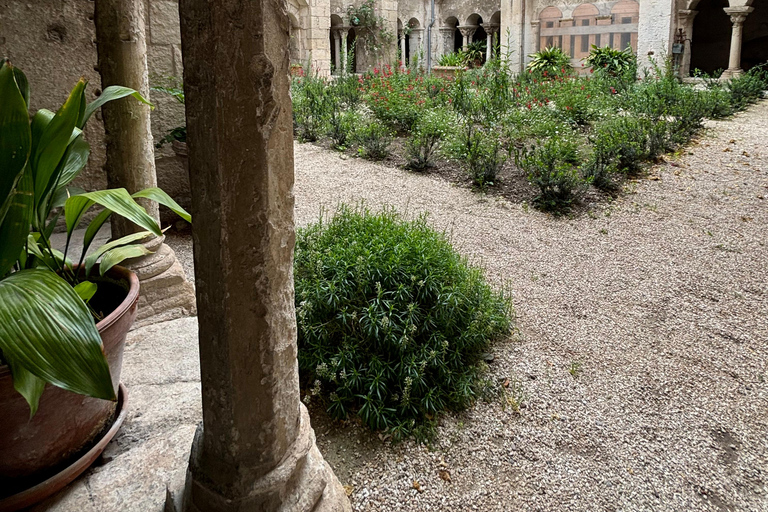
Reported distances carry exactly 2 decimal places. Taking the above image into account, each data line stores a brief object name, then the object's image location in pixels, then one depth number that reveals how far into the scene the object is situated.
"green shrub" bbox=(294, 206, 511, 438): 2.48
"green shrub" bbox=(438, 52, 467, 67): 9.77
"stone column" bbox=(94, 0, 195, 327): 2.13
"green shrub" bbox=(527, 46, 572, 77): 10.82
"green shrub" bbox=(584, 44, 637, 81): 10.29
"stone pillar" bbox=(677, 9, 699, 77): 10.66
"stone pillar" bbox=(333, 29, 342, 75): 15.25
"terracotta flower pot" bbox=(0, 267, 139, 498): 1.27
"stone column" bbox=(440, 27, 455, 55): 17.58
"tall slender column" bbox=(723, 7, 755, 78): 10.34
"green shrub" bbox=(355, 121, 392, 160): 6.46
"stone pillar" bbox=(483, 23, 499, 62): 16.00
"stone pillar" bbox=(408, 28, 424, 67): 17.95
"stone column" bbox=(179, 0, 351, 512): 0.97
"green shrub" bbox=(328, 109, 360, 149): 6.88
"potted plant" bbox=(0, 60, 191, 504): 1.07
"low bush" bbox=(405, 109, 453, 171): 6.10
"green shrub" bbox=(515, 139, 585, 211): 5.06
